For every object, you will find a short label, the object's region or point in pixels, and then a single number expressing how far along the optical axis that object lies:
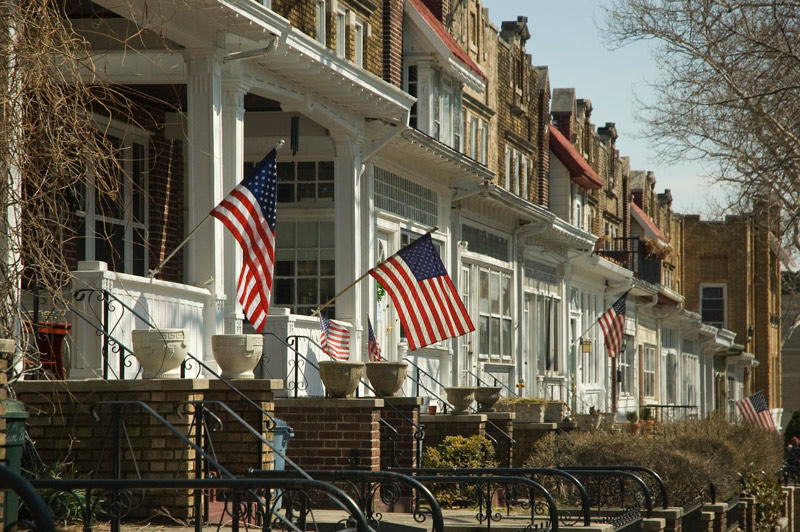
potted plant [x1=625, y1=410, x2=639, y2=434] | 26.56
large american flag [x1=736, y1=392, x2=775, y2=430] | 34.16
